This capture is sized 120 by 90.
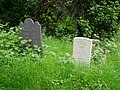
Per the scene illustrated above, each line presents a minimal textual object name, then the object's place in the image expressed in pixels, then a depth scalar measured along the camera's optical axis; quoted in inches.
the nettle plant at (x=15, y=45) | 144.1
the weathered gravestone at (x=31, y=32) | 154.4
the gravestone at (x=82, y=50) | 144.9
